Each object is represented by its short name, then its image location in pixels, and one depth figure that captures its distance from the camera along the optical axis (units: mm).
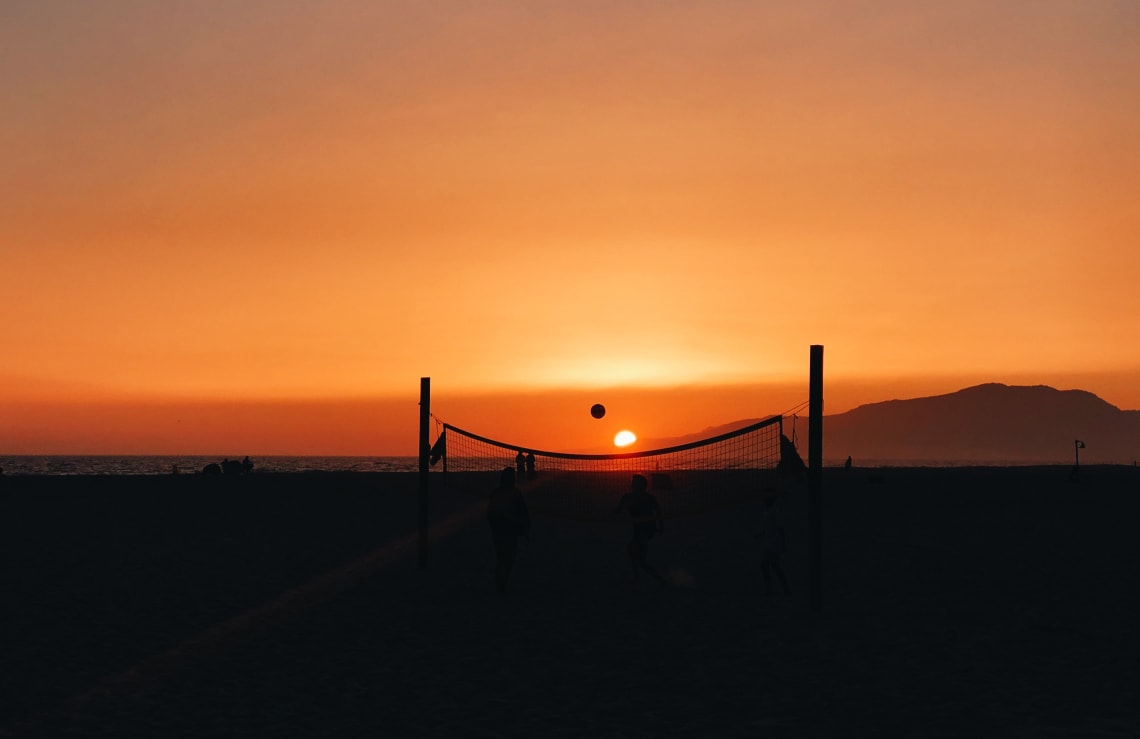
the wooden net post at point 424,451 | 20562
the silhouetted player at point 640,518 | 18203
